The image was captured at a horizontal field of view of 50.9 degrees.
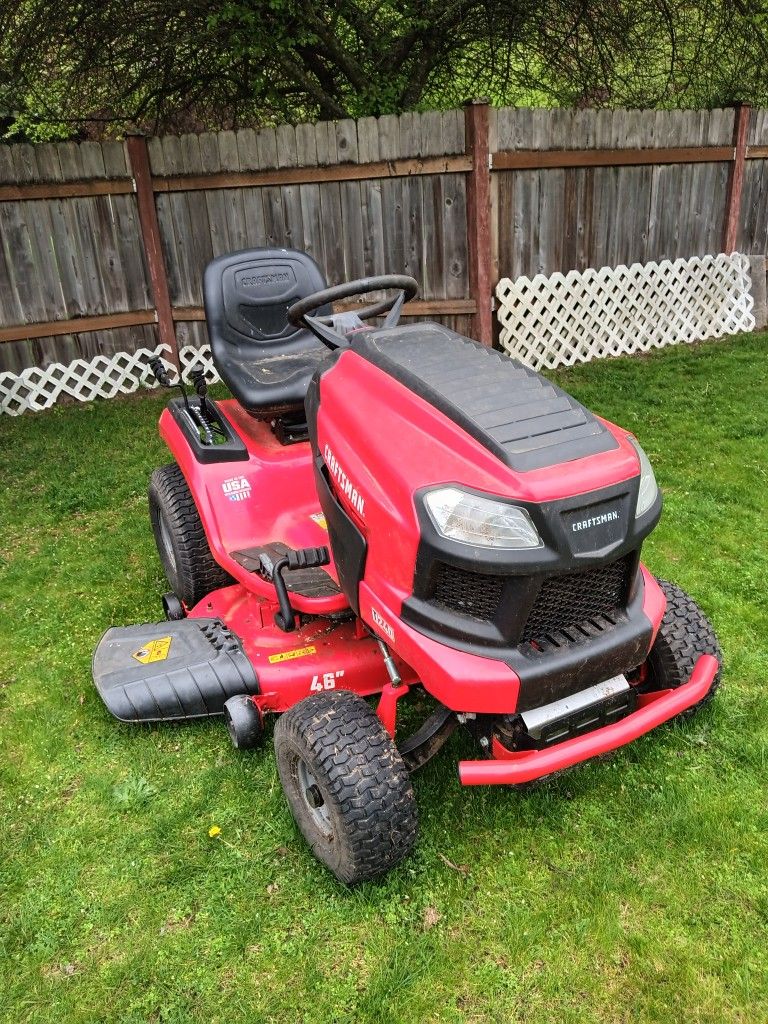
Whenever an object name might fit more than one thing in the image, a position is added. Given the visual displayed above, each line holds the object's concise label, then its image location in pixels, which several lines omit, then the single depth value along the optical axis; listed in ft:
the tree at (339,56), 23.59
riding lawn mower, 6.57
